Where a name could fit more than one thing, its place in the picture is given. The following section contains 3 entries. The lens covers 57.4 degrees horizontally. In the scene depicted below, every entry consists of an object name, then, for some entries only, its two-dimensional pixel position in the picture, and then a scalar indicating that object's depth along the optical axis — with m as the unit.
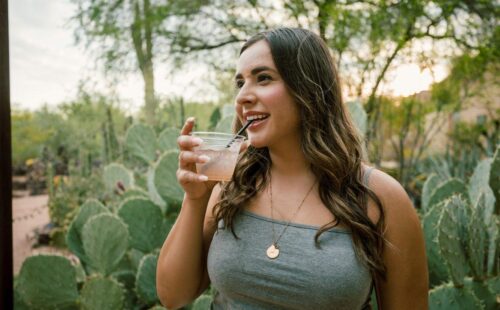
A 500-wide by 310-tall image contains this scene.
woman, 1.25
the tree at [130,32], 5.70
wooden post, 1.33
